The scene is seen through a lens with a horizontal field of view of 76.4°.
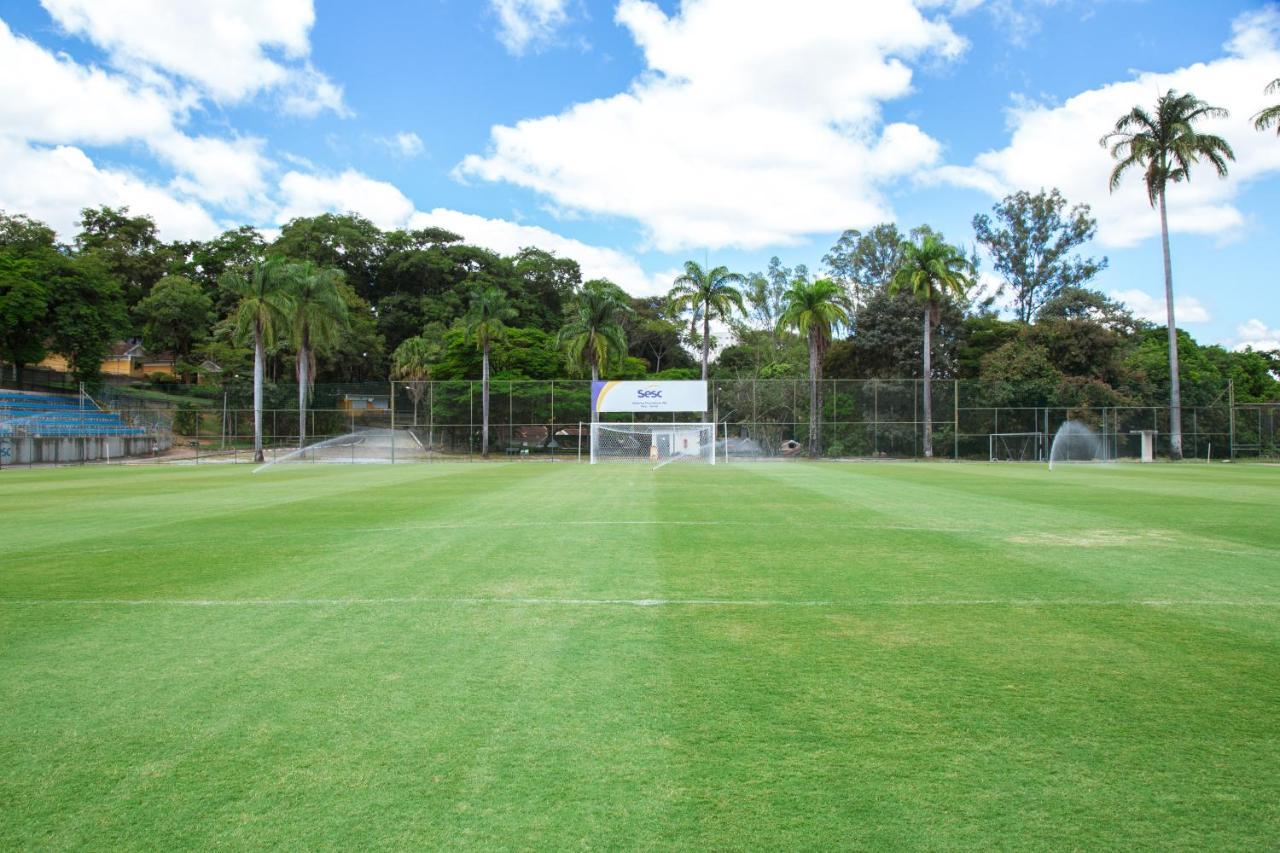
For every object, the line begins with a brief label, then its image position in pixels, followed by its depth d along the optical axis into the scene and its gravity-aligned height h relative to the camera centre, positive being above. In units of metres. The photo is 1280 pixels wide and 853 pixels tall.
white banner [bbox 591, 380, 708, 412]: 42.62 +2.24
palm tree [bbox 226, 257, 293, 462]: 40.62 +6.75
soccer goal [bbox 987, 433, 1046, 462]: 41.44 -0.40
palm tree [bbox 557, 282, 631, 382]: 47.69 +6.24
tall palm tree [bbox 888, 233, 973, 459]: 44.09 +9.06
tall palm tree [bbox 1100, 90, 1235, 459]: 40.81 +14.74
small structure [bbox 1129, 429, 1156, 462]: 39.56 -0.27
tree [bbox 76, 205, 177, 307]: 68.88 +16.54
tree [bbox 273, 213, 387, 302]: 73.06 +17.61
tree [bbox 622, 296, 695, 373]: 67.44 +8.84
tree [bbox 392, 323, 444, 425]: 60.41 +6.05
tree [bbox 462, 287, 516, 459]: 47.28 +7.07
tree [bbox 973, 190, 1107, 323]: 65.94 +15.86
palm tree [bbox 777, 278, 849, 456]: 44.56 +6.97
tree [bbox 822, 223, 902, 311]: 67.50 +15.03
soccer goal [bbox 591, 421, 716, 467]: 39.50 -0.21
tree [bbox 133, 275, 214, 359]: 62.28 +9.61
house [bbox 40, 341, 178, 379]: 75.12 +7.19
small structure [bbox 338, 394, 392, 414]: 54.05 +2.55
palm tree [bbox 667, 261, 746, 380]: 47.47 +8.71
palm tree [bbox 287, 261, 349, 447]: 45.59 +7.30
